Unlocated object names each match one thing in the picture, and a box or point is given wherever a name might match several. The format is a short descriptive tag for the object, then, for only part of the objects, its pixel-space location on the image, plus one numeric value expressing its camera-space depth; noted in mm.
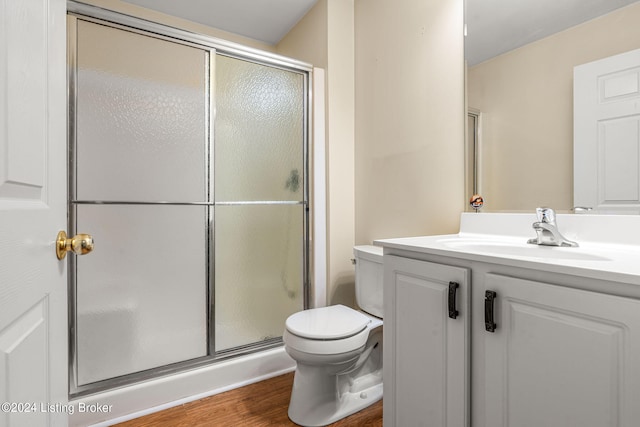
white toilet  1429
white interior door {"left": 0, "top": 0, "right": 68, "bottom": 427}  434
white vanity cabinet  665
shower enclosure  1547
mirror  1171
